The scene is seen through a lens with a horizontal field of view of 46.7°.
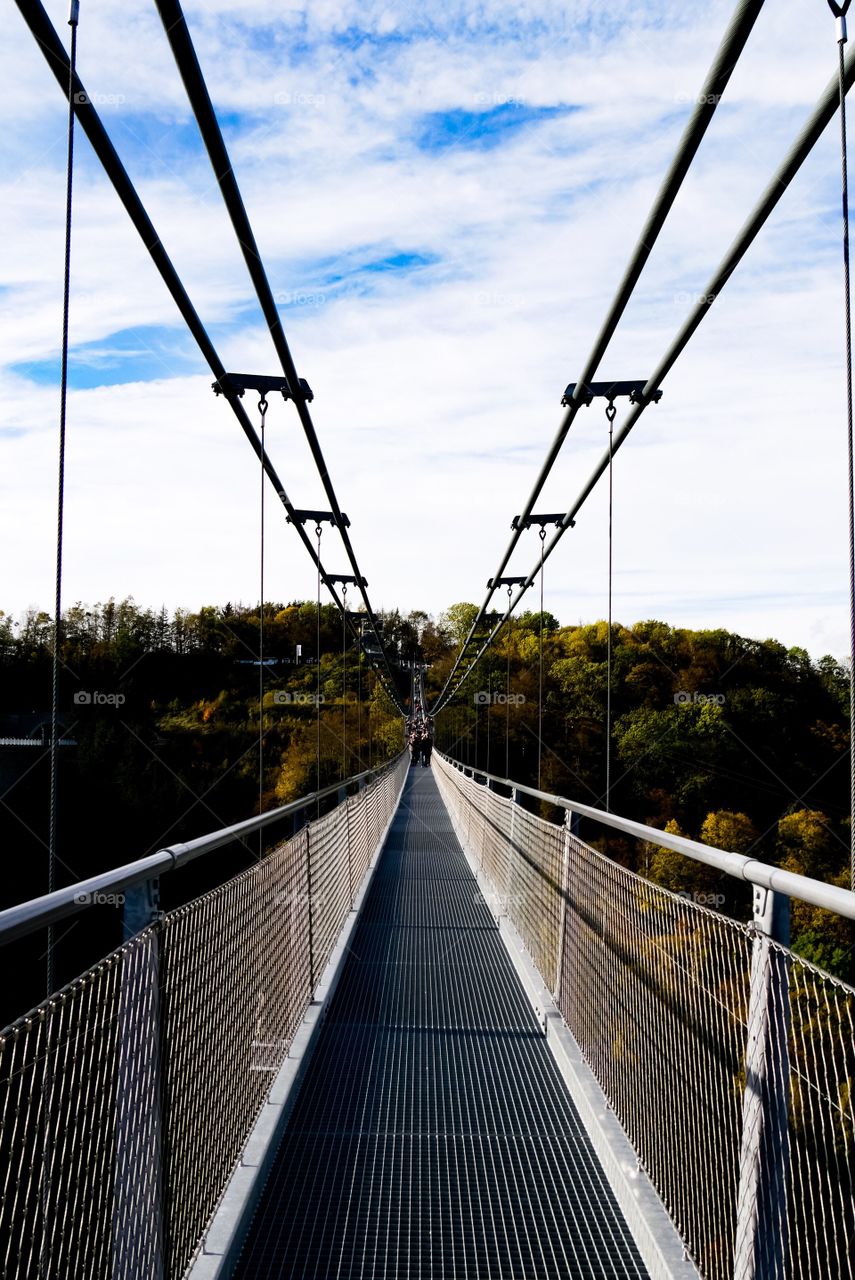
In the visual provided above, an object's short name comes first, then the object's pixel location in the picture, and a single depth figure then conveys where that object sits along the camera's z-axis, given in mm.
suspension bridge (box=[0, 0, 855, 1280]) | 1240
